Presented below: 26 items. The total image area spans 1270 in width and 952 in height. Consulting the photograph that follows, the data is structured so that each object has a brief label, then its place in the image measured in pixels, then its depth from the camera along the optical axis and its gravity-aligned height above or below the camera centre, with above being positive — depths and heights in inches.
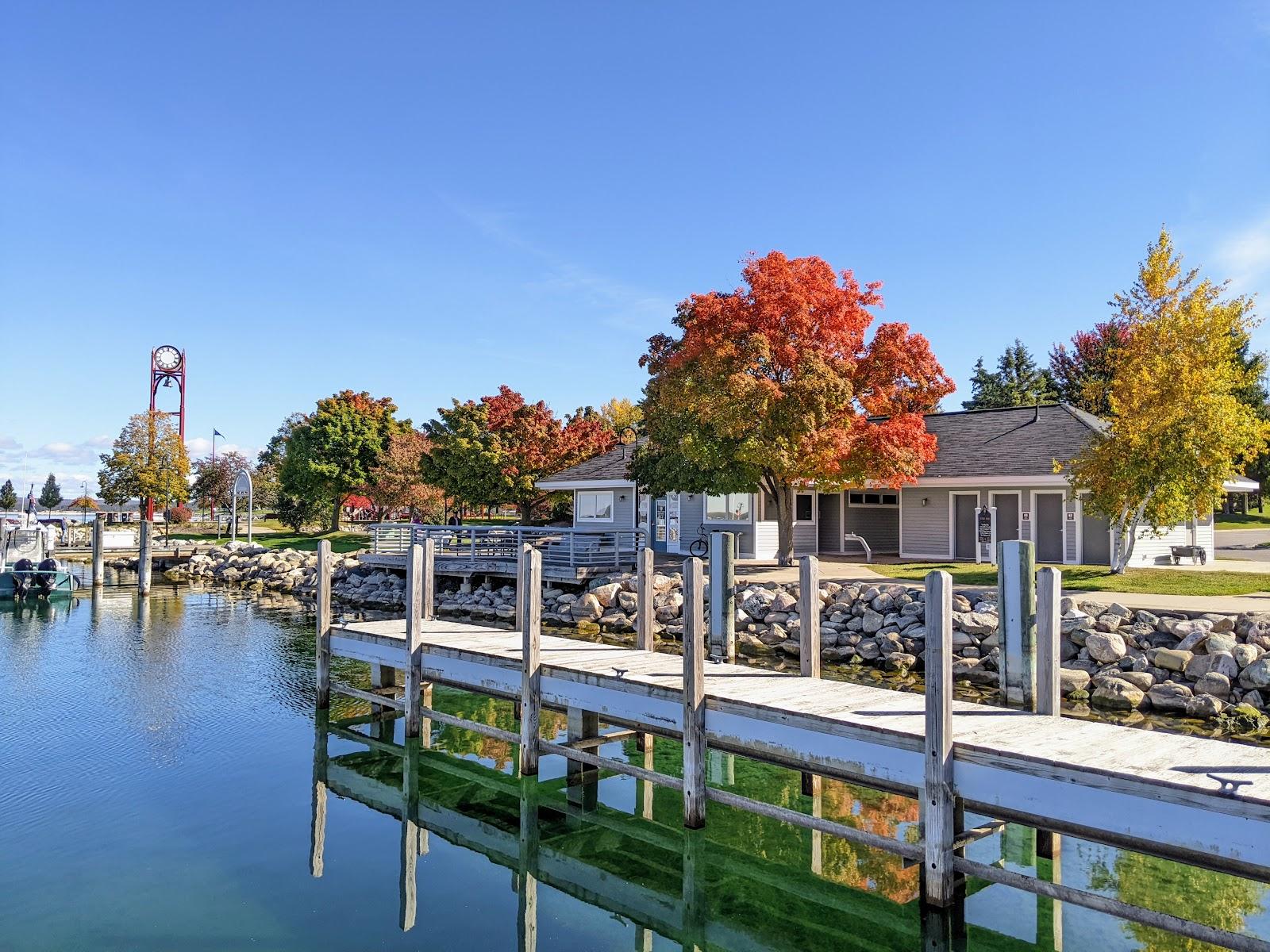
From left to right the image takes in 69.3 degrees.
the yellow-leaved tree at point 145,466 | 1791.3 +84.3
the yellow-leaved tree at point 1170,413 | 761.6 +84.1
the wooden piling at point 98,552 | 1409.9 -69.2
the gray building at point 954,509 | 969.5 +4.3
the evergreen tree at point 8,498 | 4200.3 +45.2
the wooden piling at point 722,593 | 527.5 -48.6
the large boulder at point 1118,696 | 565.9 -113.2
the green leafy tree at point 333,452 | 2107.5 +131.9
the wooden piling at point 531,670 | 427.2 -74.4
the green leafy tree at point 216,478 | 2506.2 +83.3
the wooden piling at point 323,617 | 571.5 -67.5
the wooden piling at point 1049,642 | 327.0 -46.1
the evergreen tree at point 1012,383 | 2131.6 +317.4
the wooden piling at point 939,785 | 277.7 -82.7
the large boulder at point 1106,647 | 612.4 -89.8
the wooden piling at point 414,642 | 498.9 -71.8
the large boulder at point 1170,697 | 553.3 -112.0
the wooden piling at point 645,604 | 492.1 -50.7
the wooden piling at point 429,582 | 544.1 -44.1
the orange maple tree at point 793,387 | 876.0 +123.0
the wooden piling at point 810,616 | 408.5 -47.5
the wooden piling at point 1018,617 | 384.5 -44.3
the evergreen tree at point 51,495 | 4582.9 +70.8
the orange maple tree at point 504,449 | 1581.0 +108.0
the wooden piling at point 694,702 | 353.7 -73.6
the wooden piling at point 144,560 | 1358.3 -77.0
